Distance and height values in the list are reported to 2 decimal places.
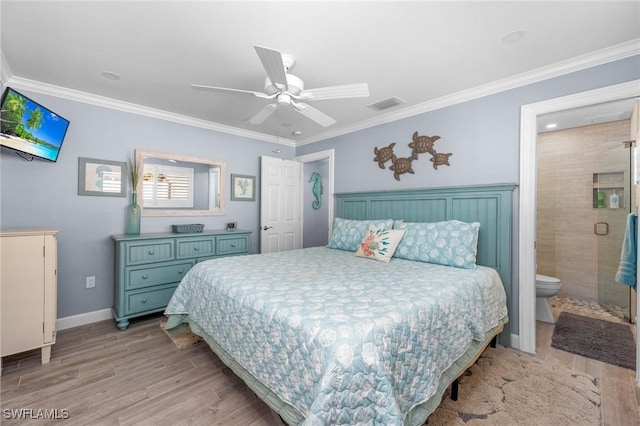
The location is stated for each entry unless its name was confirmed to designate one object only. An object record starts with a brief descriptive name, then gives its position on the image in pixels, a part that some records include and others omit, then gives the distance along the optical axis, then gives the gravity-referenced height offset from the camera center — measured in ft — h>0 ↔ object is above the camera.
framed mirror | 11.02 +1.23
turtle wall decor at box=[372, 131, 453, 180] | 9.95 +2.35
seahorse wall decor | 18.42 +1.61
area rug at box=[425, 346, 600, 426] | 5.27 -3.91
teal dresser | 9.30 -1.92
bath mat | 7.47 -3.82
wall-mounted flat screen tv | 7.11 +2.40
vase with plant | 10.19 +0.33
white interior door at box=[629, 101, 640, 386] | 6.34 +1.59
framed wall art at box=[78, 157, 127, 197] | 9.63 +1.29
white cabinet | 6.54 -1.96
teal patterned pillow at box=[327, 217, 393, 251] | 10.13 -0.70
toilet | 9.62 -2.80
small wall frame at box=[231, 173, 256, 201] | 13.53 +1.31
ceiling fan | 6.15 +3.01
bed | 3.59 -1.86
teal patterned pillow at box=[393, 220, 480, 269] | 7.66 -0.85
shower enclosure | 11.19 +0.29
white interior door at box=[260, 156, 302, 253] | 14.12 +0.46
